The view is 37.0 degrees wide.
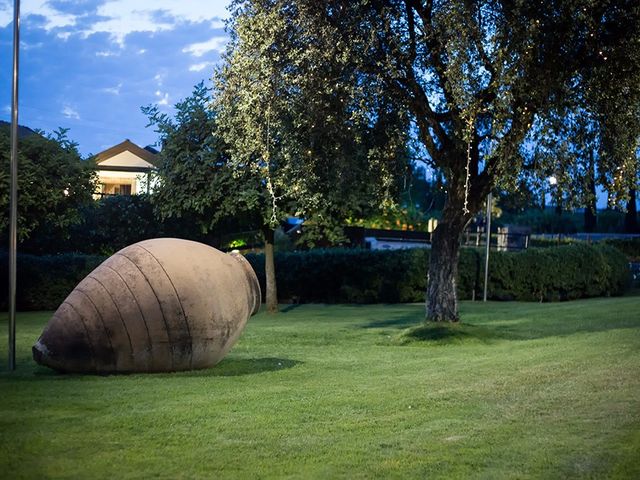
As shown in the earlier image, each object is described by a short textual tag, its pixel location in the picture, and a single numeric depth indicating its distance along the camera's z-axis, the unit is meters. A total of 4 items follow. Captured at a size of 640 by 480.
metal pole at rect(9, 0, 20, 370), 13.08
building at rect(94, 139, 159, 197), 44.22
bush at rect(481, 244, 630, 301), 33.62
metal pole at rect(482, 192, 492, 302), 30.94
